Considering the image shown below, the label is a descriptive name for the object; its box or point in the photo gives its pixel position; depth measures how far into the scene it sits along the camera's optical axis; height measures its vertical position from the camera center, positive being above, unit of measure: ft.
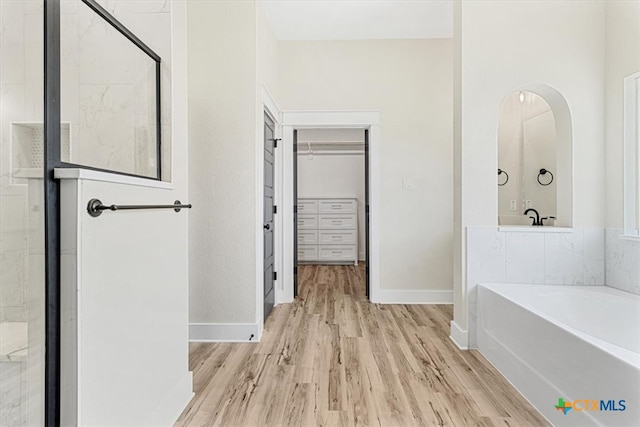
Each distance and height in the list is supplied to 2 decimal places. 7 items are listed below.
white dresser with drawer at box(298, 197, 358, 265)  22.94 -1.07
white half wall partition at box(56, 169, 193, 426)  3.71 -1.15
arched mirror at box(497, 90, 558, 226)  12.14 +1.90
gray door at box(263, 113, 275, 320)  11.28 -0.04
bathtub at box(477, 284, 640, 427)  4.69 -2.23
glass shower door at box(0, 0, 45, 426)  3.49 -0.02
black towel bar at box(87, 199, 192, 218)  3.86 +0.06
